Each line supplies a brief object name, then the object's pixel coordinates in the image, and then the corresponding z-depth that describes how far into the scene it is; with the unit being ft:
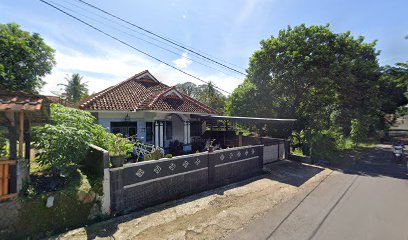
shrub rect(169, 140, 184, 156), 44.05
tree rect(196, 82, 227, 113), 131.85
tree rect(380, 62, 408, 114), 57.72
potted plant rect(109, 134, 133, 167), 19.30
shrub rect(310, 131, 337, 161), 45.24
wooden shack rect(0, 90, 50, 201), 14.60
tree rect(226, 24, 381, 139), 50.31
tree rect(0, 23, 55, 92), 35.65
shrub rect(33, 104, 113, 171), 17.88
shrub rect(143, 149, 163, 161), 24.66
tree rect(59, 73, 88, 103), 131.09
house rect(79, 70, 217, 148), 38.69
